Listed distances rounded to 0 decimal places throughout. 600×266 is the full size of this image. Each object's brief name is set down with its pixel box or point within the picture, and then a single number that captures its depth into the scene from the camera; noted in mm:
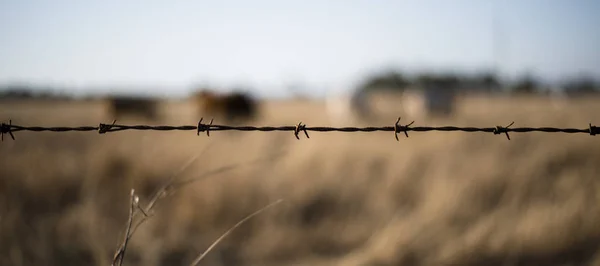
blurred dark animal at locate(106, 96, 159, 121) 27844
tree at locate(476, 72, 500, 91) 74162
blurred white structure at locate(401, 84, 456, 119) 26047
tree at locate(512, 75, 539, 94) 74250
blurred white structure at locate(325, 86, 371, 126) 25297
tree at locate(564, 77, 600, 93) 74562
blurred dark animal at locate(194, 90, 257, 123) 22844
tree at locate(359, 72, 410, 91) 87750
